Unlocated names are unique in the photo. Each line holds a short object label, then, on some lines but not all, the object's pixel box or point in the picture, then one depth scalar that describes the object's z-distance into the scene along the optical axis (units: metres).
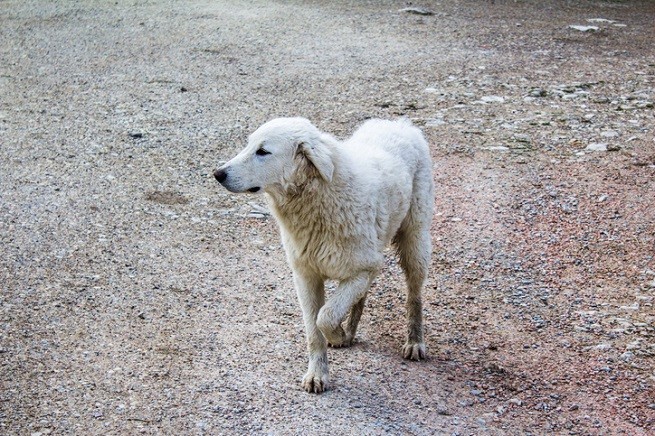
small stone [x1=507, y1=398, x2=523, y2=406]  5.50
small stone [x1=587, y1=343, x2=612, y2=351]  6.14
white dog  5.29
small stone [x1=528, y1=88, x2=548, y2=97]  11.04
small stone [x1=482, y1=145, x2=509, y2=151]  9.55
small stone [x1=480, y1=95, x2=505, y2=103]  10.88
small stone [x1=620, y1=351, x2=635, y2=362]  5.99
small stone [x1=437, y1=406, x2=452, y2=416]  5.29
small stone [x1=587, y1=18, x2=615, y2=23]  14.61
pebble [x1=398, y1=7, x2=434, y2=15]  15.08
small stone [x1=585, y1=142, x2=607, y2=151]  9.44
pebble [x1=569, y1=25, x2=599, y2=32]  13.98
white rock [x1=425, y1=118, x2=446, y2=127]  10.22
